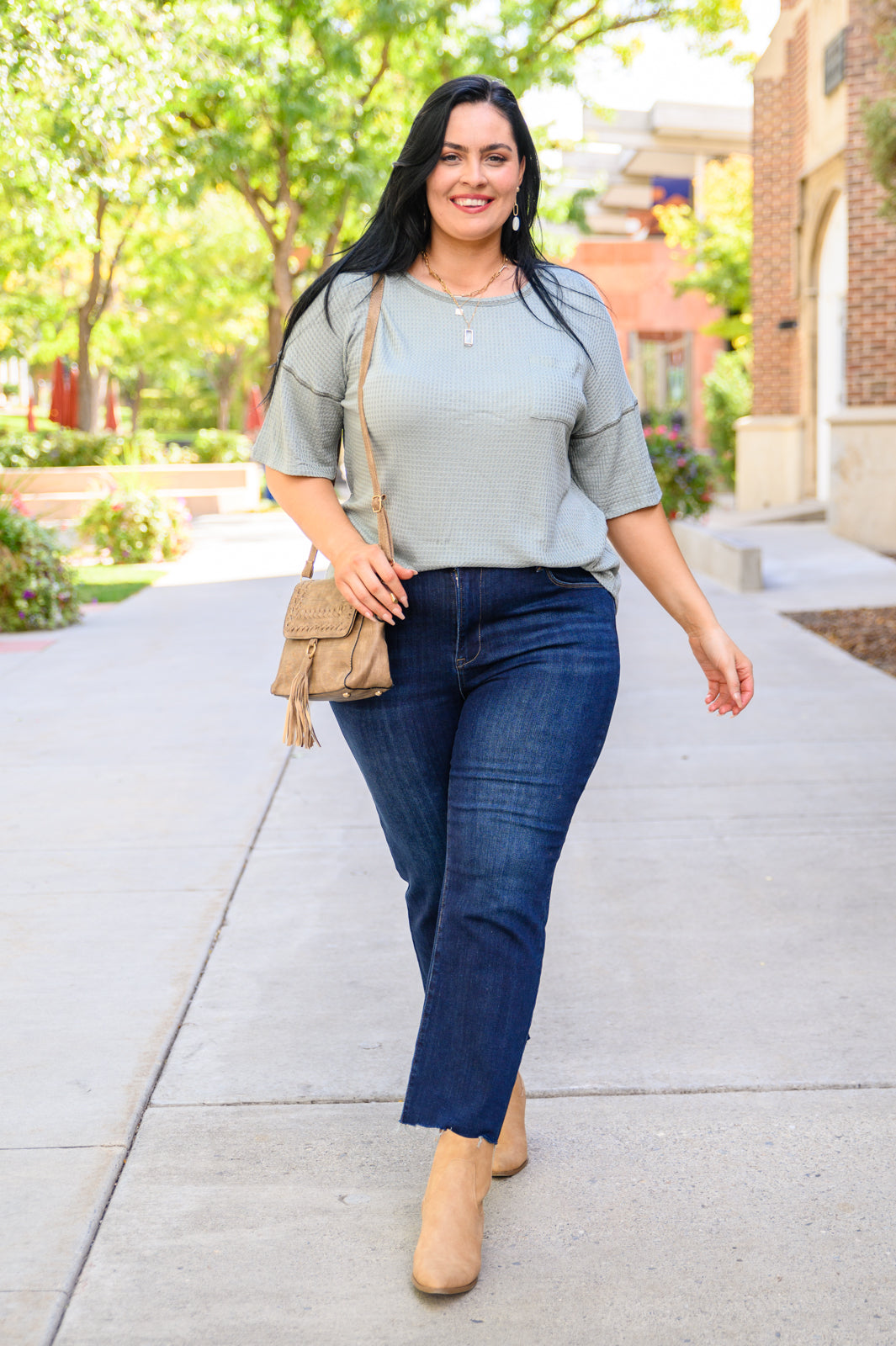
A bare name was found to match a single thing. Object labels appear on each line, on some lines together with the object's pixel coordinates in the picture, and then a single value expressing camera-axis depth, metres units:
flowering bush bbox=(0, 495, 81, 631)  10.70
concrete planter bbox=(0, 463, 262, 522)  21.38
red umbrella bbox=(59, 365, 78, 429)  30.20
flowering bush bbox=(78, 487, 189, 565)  15.12
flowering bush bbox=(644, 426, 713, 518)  13.98
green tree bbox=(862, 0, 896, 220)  10.27
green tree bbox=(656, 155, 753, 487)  24.98
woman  2.48
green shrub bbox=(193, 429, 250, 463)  26.05
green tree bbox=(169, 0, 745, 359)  19.20
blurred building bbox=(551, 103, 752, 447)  38.94
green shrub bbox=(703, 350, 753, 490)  25.55
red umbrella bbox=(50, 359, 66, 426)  30.84
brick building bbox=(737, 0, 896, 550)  16.44
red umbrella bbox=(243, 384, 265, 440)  30.50
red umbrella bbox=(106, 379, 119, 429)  34.84
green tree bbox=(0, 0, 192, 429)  9.01
